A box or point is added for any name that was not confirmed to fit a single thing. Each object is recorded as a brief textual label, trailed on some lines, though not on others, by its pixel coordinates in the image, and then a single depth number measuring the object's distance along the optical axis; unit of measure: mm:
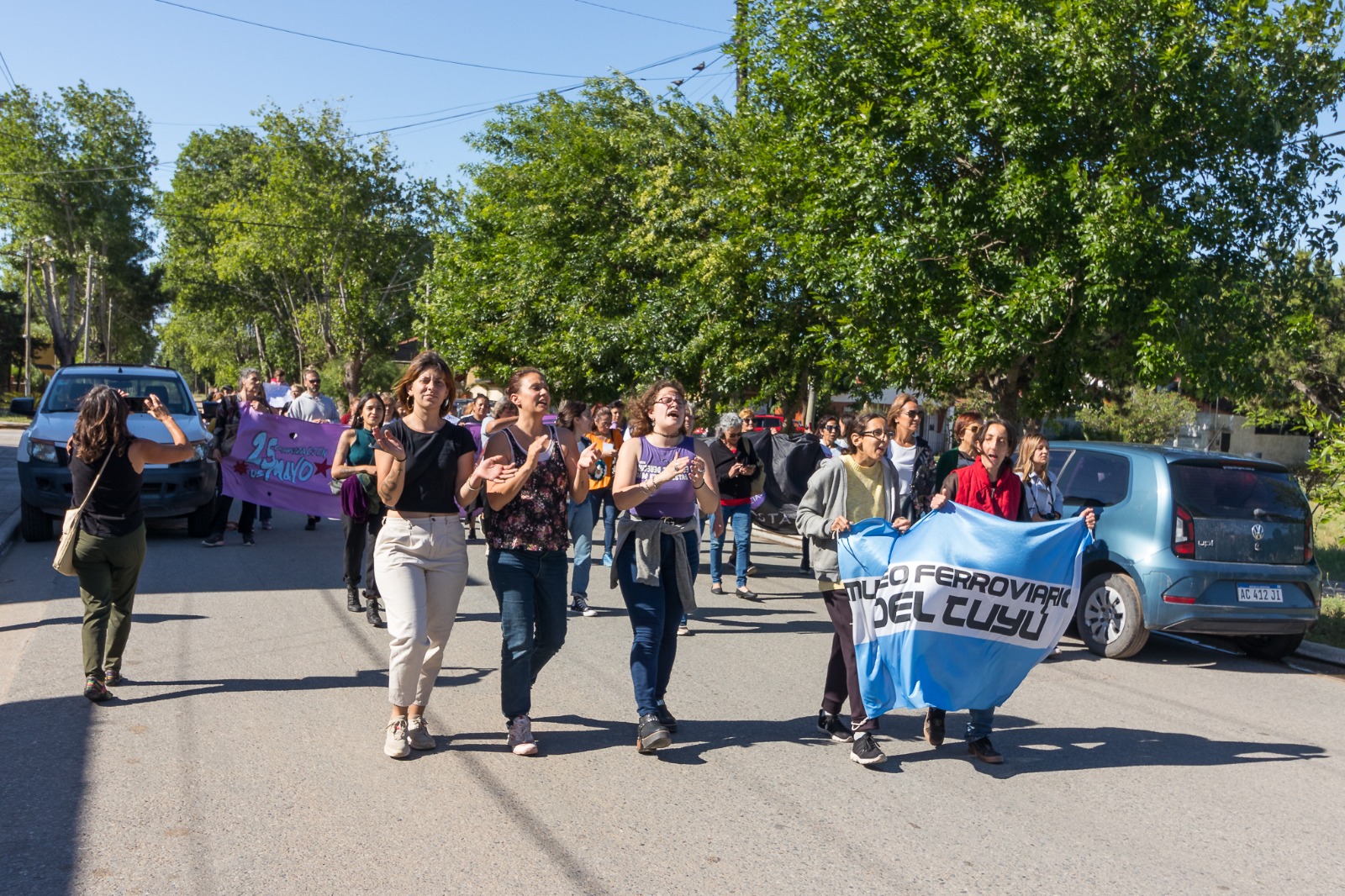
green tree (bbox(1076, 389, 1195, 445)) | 36250
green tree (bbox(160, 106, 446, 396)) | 45844
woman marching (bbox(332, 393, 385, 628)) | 8750
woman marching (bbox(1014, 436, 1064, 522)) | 8695
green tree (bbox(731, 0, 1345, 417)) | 12516
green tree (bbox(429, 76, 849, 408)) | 21172
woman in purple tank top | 5660
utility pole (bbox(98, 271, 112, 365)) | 59275
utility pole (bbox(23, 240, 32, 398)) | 56594
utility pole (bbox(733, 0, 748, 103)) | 19797
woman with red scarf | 6418
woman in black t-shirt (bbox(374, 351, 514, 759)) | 5426
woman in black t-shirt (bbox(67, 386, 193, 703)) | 6230
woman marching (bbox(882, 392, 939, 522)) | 7199
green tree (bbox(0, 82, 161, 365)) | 52219
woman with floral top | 5453
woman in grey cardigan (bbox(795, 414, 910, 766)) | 5992
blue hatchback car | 8547
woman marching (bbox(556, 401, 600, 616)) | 9789
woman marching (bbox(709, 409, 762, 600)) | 10766
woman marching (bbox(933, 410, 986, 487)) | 7883
